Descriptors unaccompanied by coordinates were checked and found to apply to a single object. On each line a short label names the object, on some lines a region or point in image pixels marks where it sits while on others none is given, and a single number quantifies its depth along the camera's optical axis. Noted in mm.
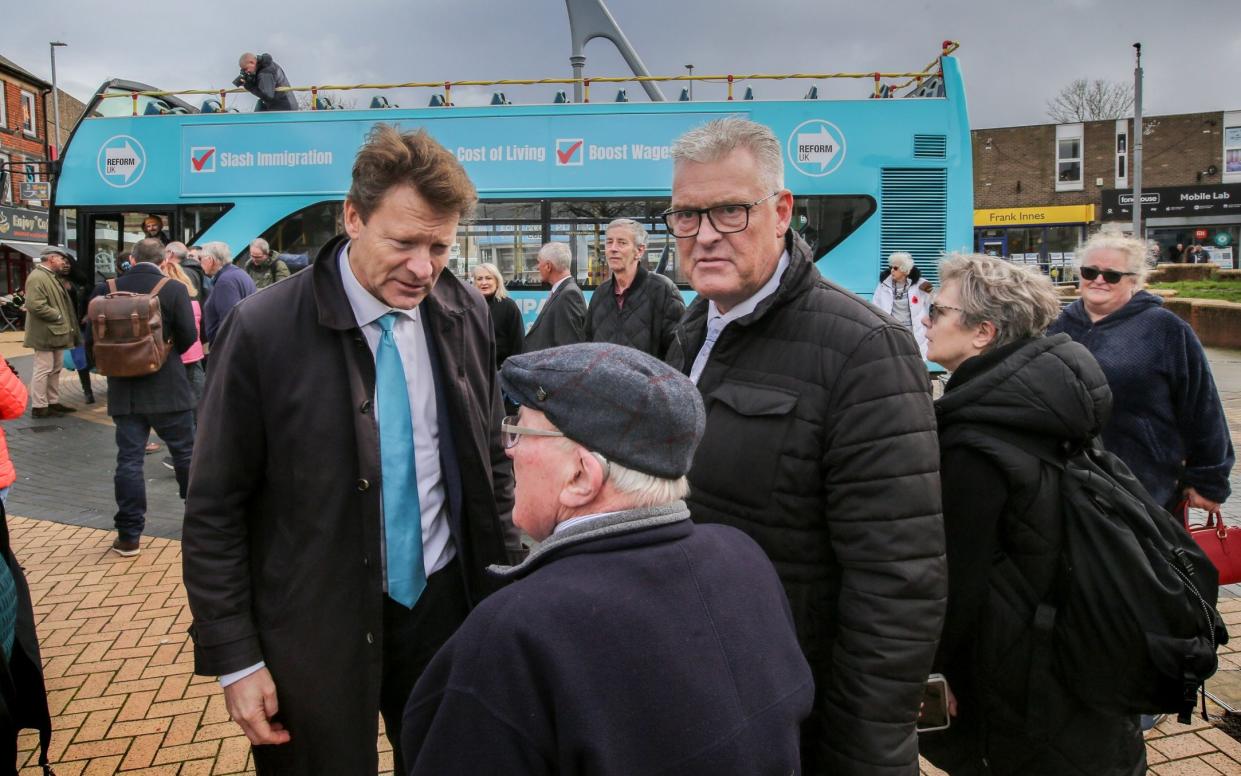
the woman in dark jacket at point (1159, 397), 3219
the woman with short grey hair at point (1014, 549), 1908
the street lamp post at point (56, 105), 34469
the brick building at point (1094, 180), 36219
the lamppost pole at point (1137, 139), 23188
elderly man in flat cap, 989
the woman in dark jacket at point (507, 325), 6102
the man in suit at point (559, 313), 6227
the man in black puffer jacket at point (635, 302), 5641
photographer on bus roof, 10867
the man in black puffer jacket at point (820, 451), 1577
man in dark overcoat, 1829
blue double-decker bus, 10281
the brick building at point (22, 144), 27125
